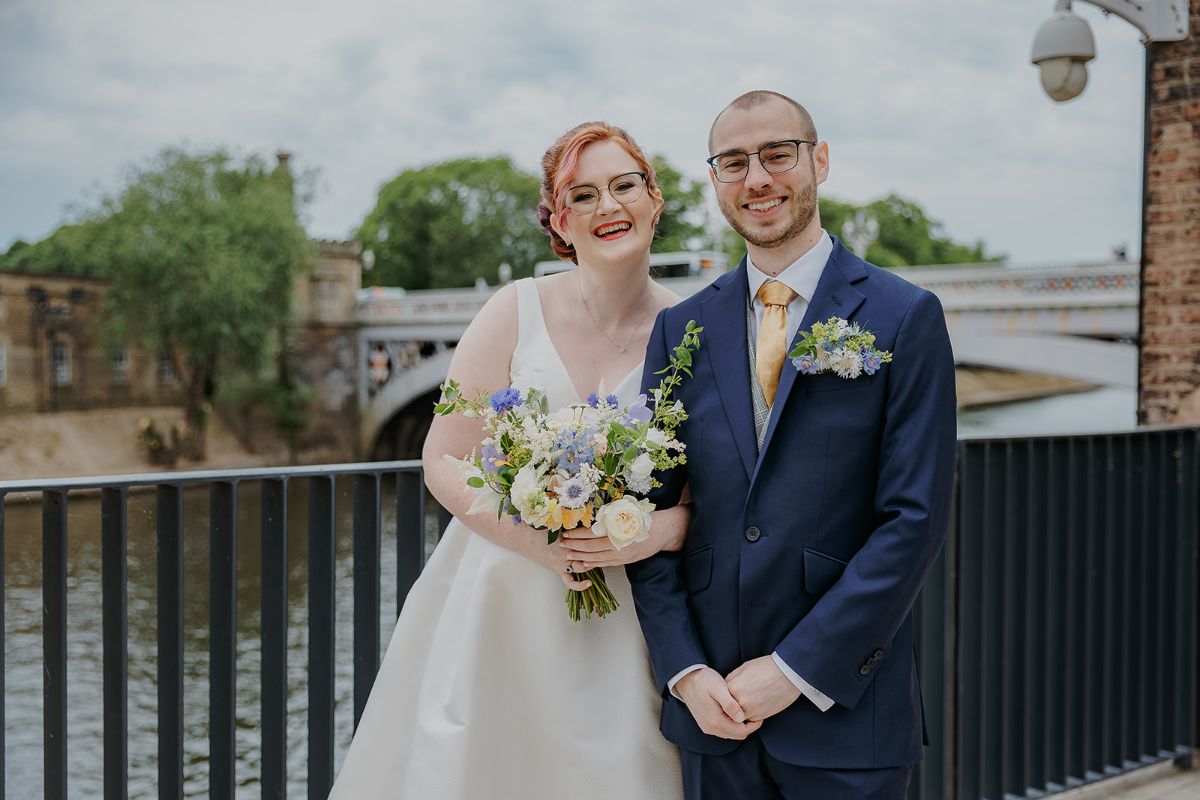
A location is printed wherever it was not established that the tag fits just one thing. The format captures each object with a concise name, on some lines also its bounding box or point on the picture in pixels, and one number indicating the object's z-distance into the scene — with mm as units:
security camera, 4941
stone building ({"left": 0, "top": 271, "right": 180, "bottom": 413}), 28578
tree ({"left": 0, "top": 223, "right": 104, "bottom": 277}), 25641
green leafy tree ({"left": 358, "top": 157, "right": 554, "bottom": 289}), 41562
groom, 1904
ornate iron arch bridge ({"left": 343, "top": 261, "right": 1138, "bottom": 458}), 20469
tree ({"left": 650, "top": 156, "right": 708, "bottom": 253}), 35875
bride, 2209
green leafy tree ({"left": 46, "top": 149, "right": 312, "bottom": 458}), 25219
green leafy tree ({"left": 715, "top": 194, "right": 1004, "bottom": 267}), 48188
